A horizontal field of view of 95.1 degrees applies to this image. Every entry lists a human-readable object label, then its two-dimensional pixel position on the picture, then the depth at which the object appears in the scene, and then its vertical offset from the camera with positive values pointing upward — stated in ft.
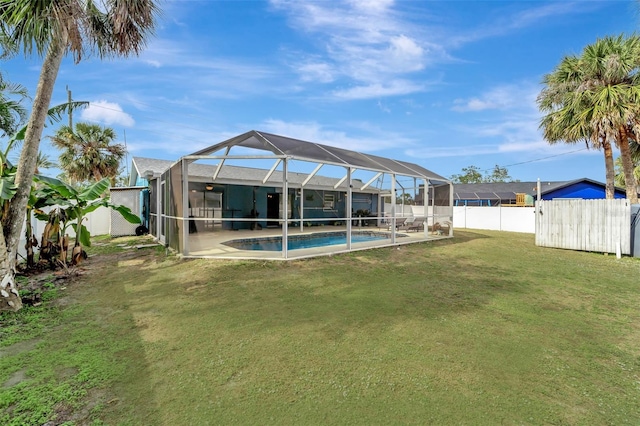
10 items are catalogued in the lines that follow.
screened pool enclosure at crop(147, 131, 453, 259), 28.02 +1.13
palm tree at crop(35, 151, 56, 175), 43.73 +6.87
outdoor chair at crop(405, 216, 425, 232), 49.06 -3.10
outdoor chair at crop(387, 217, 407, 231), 50.76 -2.85
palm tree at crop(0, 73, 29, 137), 23.99 +8.74
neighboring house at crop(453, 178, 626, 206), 76.33 +4.43
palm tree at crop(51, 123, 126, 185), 56.08 +11.04
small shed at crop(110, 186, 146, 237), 44.09 +0.29
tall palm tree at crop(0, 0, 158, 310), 14.29 +8.99
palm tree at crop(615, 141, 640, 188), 47.19 +8.46
